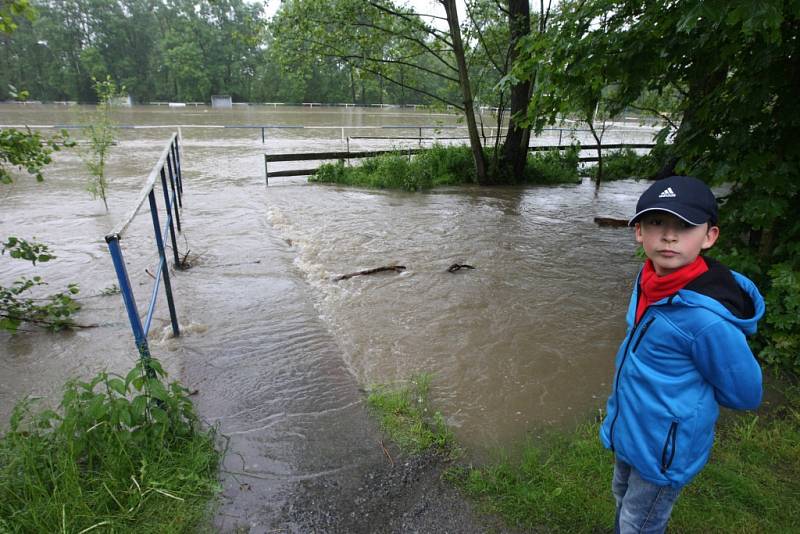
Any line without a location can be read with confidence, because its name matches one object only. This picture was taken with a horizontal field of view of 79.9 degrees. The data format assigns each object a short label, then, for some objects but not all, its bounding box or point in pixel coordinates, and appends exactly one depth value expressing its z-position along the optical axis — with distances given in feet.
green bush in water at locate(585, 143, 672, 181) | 48.01
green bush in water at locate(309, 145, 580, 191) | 39.11
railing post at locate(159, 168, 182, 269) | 16.61
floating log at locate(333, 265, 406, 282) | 19.31
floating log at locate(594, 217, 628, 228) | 29.50
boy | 4.91
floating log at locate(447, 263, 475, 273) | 20.48
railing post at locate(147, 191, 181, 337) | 12.93
